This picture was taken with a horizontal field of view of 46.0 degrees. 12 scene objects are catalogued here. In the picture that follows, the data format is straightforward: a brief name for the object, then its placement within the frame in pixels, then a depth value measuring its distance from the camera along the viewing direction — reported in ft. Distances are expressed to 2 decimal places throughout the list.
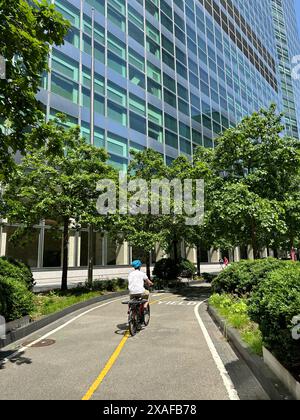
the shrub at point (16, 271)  40.09
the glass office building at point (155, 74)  92.68
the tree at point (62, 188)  54.29
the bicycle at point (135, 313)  30.96
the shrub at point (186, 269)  100.70
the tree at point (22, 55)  20.89
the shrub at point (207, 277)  100.89
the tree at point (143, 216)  69.41
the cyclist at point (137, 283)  32.42
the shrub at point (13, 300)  30.63
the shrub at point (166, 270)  91.45
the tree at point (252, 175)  57.47
